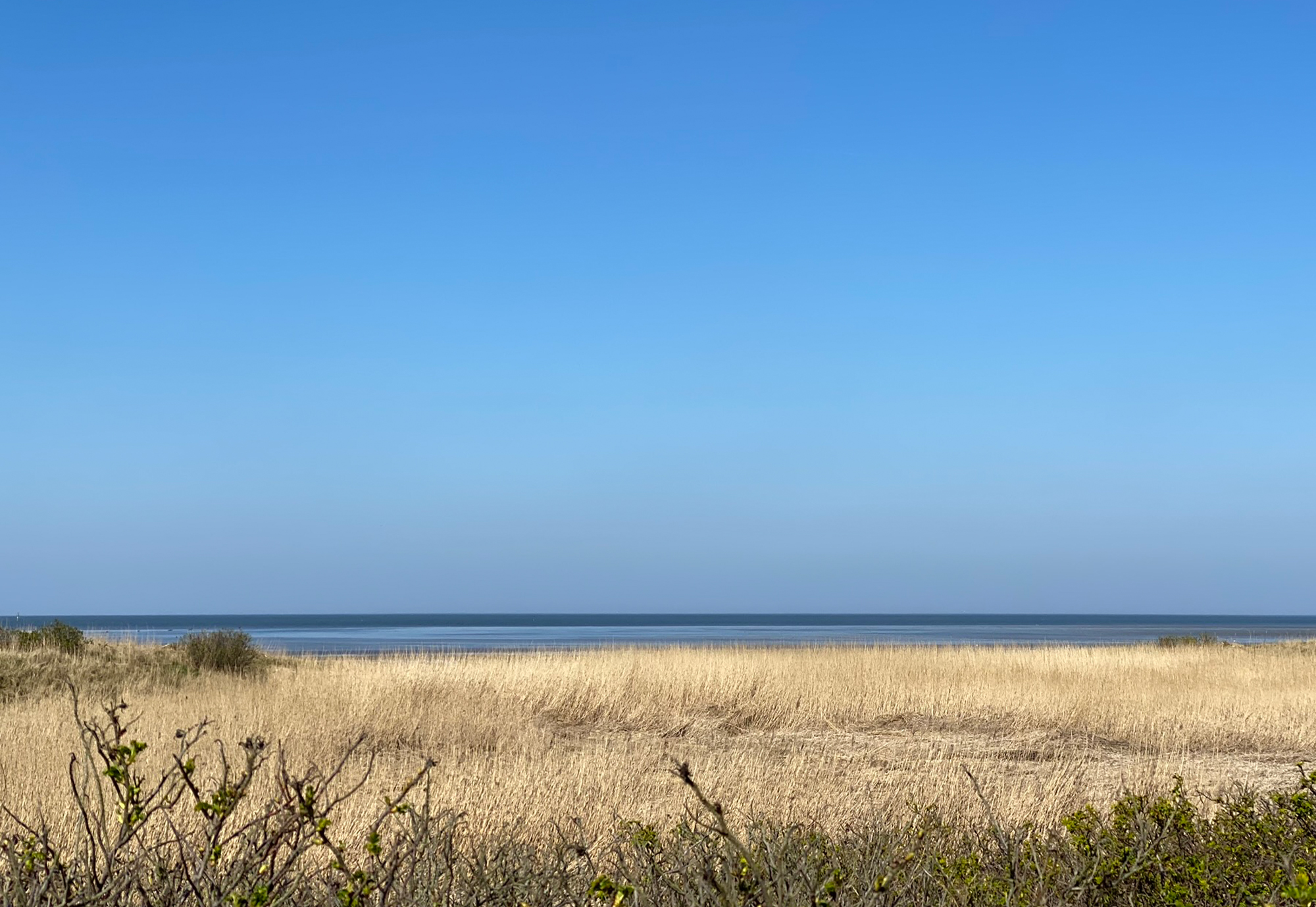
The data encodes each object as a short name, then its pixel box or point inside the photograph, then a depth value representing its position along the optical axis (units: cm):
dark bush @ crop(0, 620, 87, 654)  2253
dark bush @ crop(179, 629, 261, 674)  2233
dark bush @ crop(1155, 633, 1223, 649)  3666
